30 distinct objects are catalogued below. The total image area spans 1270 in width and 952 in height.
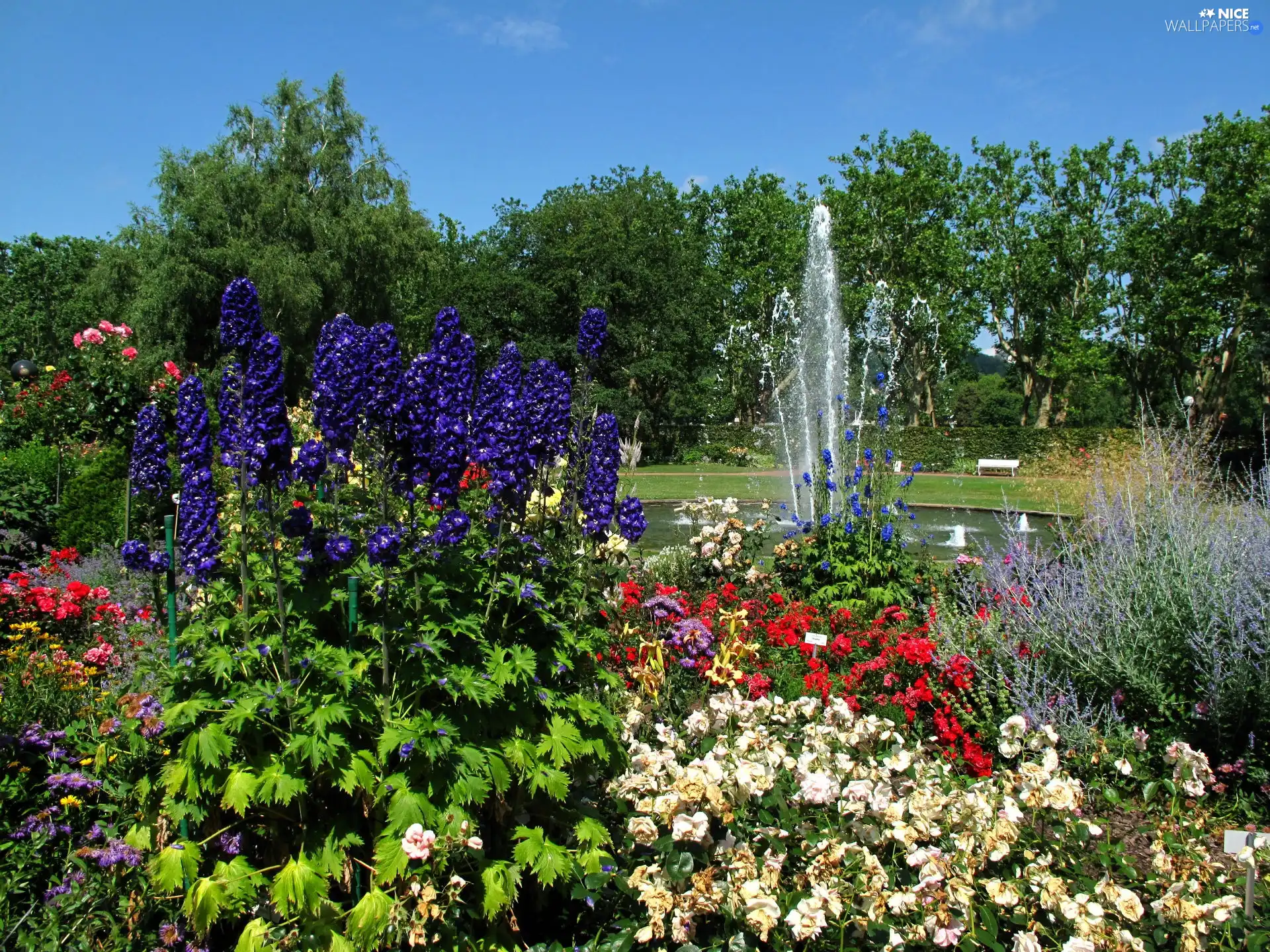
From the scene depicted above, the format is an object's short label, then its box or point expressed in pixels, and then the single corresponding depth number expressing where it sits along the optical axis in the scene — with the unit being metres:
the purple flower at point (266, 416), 2.88
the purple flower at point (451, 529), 3.28
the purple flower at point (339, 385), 2.94
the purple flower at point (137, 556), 3.96
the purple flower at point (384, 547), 2.90
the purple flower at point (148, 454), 3.98
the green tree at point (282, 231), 25.55
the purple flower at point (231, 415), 3.04
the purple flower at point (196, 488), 3.54
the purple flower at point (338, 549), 3.01
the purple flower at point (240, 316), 2.94
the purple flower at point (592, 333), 4.43
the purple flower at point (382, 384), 2.97
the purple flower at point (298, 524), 3.19
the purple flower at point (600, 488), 4.49
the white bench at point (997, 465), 29.64
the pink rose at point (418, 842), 2.50
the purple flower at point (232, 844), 2.82
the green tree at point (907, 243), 39.94
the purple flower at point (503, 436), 3.46
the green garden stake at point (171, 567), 3.62
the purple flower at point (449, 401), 3.30
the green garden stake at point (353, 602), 2.87
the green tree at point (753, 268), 42.94
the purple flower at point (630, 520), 5.00
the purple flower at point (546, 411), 3.59
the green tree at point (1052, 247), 39.47
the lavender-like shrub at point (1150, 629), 4.26
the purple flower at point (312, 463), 3.62
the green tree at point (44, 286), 55.50
